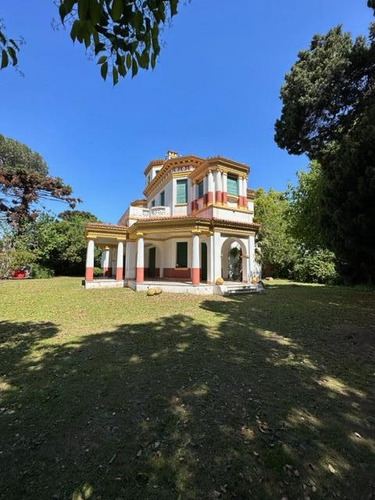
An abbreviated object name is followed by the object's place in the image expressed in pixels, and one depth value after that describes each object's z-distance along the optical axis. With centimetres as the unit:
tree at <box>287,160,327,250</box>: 1831
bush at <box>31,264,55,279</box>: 2762
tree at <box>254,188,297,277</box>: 2981
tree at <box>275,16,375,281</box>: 1041
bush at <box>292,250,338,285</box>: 2655
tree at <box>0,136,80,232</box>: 2975
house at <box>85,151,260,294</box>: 1590
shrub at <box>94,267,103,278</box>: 3052
